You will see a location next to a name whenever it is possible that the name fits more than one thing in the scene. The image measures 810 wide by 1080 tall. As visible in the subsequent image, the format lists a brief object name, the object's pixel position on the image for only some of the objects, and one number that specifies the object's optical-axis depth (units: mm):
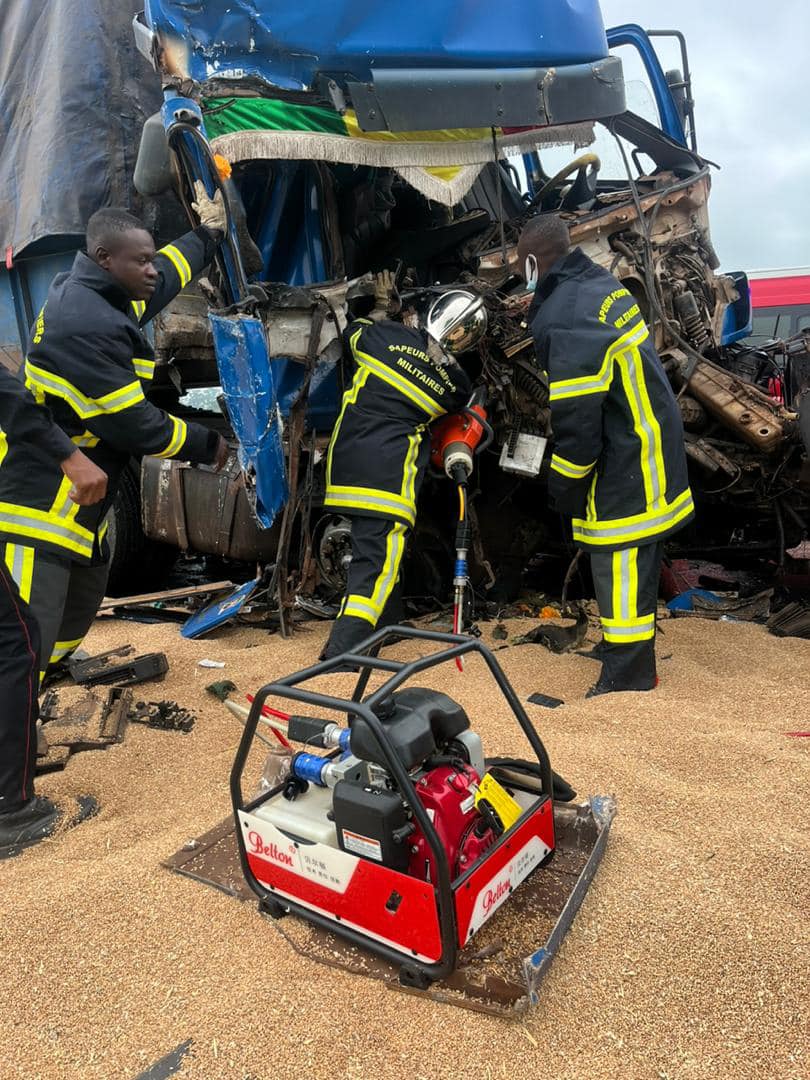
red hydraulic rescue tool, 3658
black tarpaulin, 4453
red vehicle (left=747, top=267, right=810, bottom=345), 12336
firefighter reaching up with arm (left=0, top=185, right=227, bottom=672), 2646
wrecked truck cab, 3539
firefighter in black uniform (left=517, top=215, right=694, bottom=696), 3164
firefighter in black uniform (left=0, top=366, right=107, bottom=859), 2289
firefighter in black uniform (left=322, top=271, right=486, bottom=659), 3650
